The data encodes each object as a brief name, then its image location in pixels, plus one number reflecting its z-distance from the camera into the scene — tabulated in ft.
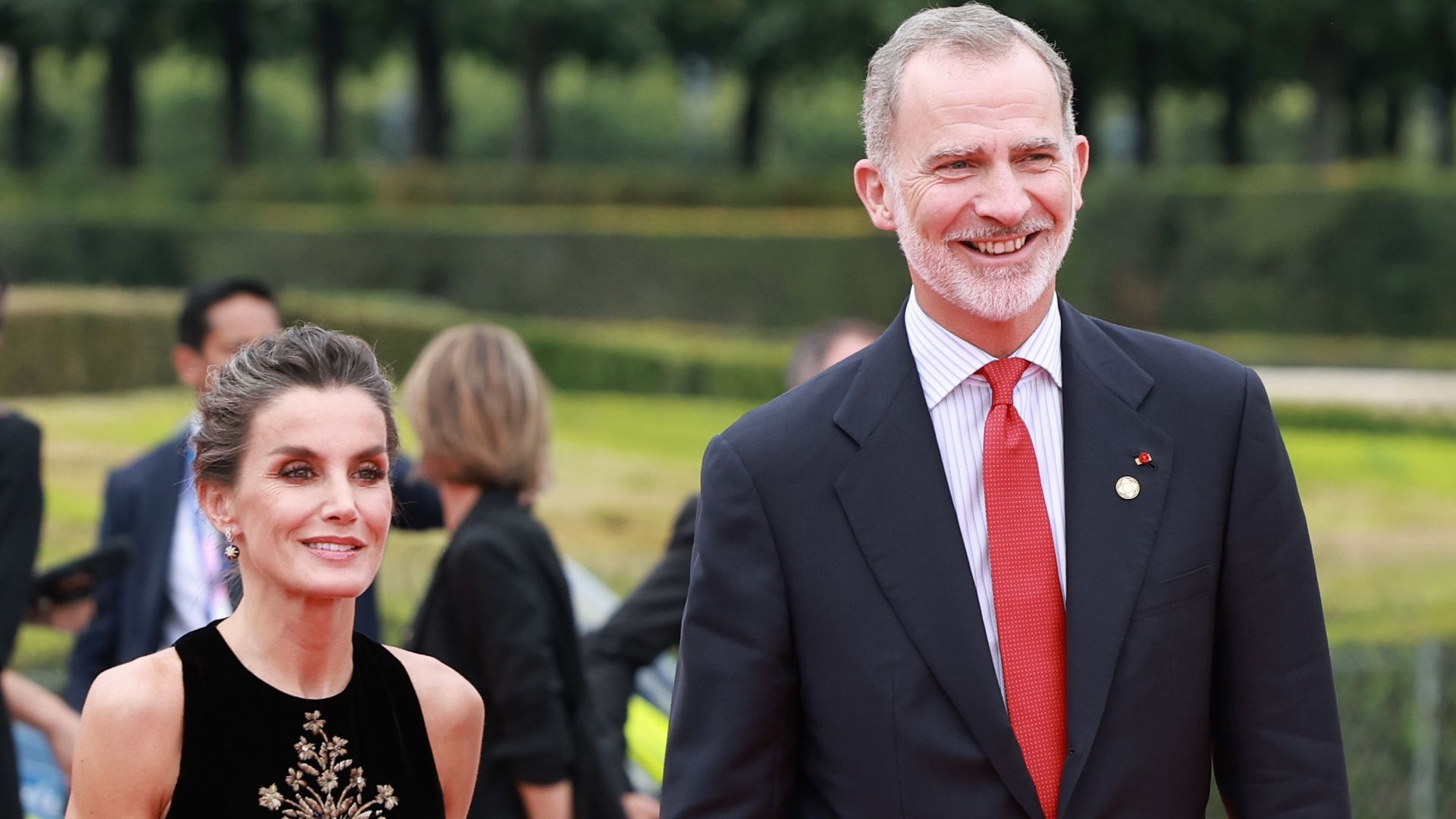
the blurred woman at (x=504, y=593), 26.32
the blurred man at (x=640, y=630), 30.28
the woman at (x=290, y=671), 17.30
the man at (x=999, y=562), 16.58
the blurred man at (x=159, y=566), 30.66
